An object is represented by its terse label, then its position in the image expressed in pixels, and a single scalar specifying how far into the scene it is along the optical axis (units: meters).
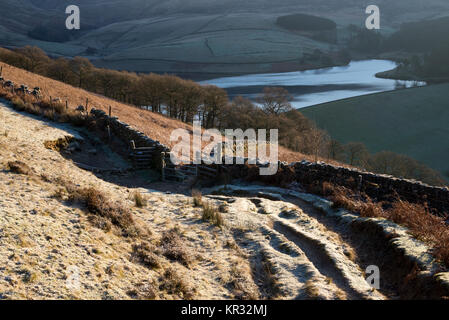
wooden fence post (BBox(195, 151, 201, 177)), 19.69
